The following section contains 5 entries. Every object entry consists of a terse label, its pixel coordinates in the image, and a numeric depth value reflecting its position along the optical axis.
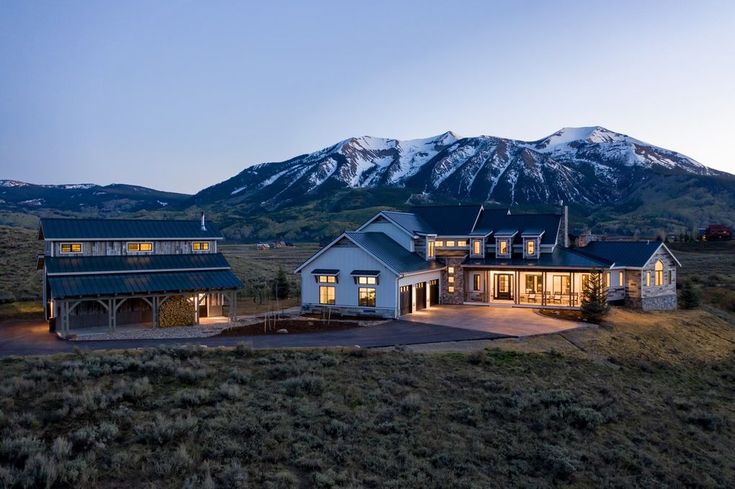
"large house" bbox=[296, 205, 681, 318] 33.72
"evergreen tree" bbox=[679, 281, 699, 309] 38.44
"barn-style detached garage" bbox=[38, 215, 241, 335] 27.58
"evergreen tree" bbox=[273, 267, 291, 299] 43.25
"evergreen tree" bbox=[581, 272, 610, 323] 30.66
